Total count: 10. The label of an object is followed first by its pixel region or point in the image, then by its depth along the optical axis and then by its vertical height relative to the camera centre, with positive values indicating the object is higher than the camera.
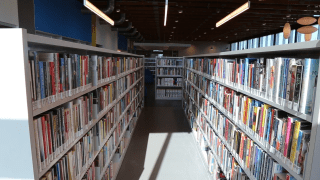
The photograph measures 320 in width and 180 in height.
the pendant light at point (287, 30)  5.34 +0.89
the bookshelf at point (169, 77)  8.45 -0.51
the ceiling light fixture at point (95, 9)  3.81 +1.13
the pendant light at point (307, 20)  4.13 +0.89
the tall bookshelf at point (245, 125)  1.06 -0.57
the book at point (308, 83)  1.10 -0.10
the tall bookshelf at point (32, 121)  0.94 -0.32
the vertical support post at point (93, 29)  7.68 +1.28
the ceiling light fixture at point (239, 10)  4.06 +1.16
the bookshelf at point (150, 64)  13.61 +0.03
